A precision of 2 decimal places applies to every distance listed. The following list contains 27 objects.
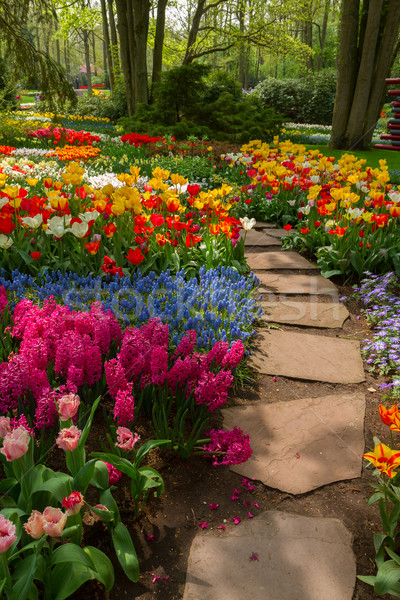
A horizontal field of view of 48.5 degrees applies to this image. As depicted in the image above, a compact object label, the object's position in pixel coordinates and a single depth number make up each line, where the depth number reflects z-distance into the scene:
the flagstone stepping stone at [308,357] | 2.81
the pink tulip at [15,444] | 1.26
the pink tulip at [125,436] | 1.54
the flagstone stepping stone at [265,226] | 5.81
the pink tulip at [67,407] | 1.41
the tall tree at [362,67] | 9.40
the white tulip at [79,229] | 3.05
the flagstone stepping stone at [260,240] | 5.16
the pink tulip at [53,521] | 1.13
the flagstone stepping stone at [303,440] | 2.03
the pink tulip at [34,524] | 1.13
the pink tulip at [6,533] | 1.07
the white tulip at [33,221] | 3.10
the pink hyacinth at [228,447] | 1.85
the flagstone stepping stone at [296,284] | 3.96
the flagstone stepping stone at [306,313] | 3.48
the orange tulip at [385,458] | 1.47
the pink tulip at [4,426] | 1.38
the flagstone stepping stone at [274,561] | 1.49
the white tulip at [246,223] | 3.72
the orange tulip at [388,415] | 1.58
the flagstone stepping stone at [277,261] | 4.48
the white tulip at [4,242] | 3.18
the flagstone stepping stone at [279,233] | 5.41
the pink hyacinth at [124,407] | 1.71
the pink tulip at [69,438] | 1.33
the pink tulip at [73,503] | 1.26
